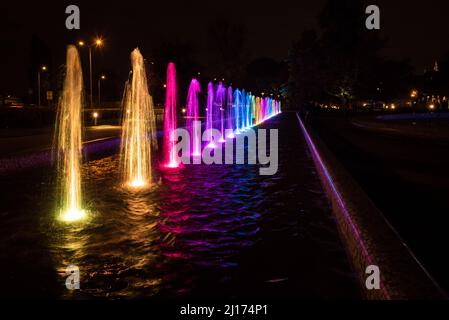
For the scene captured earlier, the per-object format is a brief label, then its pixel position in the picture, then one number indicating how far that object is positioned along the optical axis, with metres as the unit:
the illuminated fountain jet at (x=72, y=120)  8.87
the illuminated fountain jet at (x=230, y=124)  29.09
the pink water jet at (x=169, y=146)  15.75
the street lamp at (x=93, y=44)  32.15
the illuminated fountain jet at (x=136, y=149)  12.68
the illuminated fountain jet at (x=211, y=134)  22.19
